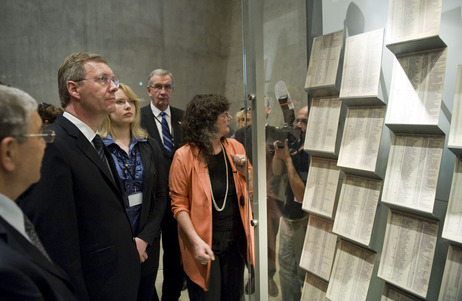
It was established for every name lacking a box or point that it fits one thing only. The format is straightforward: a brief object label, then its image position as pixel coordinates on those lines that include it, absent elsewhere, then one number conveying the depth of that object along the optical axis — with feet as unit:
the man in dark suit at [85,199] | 3.71
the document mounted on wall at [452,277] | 3.41
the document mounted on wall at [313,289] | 5.03
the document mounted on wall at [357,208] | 4.23
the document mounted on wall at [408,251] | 3.69
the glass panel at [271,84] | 5.16
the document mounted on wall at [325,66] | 4.61
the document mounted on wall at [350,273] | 4.34
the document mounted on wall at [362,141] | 4.14
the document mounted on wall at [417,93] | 3.52
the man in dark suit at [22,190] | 2.11
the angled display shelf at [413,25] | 3.46
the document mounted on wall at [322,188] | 4.77
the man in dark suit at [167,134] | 7.47
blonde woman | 5.91
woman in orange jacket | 6.04
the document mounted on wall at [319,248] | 4.88
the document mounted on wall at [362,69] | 4.08
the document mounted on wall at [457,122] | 3.34
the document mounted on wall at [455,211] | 3.37
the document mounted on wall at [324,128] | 4.68
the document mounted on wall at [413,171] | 3.61
